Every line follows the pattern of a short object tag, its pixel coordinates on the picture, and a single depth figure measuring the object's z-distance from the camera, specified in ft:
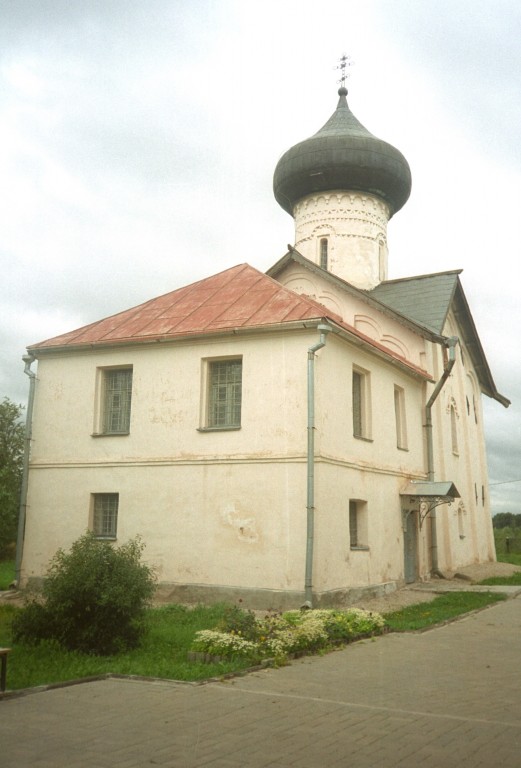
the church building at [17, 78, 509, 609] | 45.03
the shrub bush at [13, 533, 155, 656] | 29.68
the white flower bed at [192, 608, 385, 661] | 28.19
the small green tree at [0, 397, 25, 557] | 68.80
